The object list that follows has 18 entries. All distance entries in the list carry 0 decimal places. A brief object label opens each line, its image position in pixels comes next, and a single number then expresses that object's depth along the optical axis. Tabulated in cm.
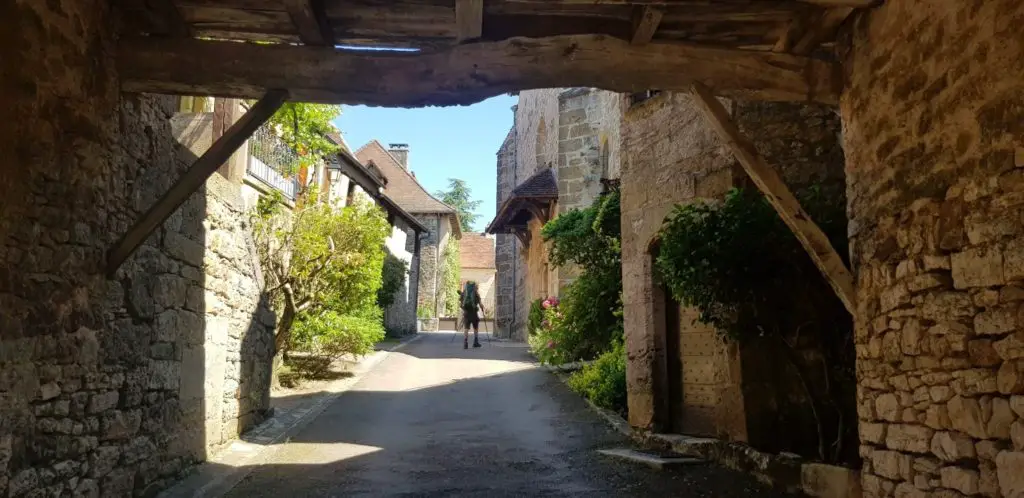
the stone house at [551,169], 1673
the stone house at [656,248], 665
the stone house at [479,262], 4872
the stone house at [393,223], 1990
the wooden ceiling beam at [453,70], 456
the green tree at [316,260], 1090
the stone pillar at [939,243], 308
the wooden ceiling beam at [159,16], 440
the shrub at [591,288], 1161
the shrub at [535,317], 1698
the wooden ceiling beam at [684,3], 410
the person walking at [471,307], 1983
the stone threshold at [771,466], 509
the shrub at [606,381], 977
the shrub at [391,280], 2056
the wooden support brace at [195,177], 440
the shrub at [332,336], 1153
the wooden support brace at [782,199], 435
